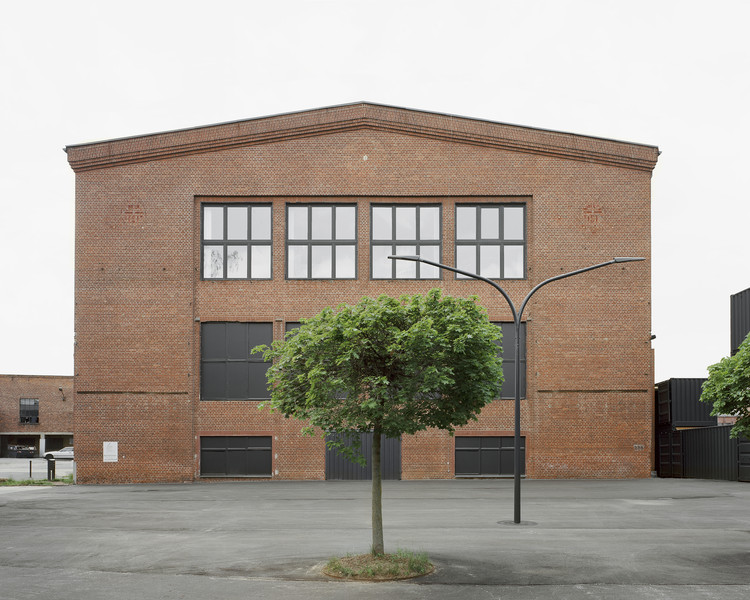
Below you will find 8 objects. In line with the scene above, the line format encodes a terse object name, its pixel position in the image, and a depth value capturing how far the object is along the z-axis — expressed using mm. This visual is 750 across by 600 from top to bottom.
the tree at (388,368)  11578
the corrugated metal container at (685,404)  36125
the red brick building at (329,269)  31281
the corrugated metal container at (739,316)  33991
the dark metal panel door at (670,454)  35875
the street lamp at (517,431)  17625
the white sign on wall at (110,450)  31156
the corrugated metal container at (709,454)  32031
